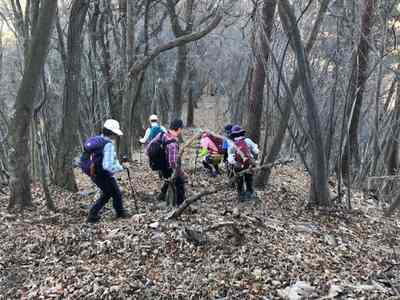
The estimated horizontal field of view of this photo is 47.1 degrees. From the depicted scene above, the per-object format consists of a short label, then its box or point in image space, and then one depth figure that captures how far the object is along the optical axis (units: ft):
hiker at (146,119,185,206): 27.32
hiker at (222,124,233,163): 30.13
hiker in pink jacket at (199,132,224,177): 39.96
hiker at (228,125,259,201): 29.60
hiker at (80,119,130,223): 25.09
